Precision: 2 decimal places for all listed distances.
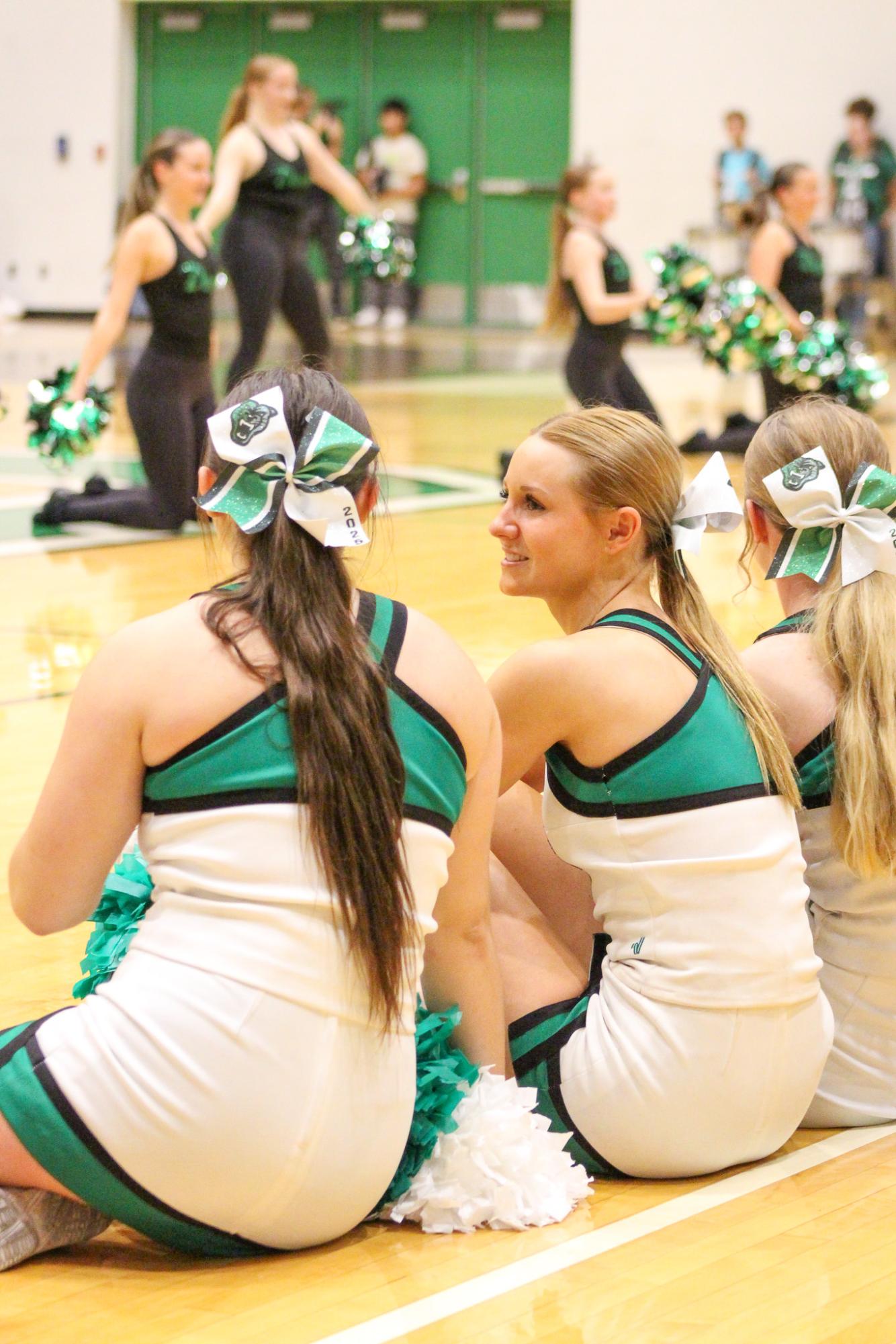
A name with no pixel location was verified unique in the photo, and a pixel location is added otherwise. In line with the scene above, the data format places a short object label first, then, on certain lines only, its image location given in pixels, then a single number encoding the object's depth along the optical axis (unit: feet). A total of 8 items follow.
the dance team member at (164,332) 42.29
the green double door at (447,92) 108.47
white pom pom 12.44
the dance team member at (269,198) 50.16
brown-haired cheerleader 10.90
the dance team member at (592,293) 49.65
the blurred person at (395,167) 108.37
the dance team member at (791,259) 54.49
